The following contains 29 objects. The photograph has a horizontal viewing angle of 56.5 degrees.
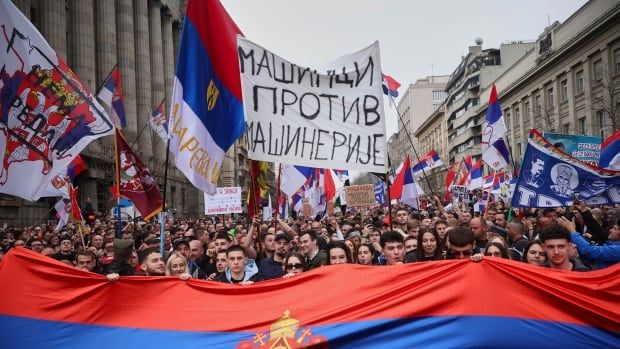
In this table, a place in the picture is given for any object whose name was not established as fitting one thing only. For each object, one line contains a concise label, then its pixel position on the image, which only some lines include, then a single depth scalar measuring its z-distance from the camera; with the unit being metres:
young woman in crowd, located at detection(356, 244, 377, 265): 6.46
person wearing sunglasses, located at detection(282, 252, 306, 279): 5.96
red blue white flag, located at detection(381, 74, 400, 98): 17.03
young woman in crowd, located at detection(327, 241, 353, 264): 5.98
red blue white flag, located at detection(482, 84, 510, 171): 13.84
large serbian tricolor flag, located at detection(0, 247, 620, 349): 4.20
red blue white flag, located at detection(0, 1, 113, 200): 6.38
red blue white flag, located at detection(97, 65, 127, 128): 15.70
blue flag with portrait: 8.85
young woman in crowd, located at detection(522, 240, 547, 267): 5.26
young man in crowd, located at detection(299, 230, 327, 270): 7.06
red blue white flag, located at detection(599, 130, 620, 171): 11.40
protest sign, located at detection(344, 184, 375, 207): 16.55
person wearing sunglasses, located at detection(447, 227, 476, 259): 5.34
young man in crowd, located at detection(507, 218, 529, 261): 7.26
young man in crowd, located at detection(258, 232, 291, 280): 7.02
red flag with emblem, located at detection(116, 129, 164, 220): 10.13
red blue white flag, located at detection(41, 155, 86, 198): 13.63
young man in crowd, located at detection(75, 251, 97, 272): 7.01
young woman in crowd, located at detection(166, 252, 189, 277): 5.95
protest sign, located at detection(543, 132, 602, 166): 12.37
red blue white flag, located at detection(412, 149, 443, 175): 25.22
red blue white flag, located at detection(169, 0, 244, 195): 6.39
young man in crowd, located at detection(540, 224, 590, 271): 5.07
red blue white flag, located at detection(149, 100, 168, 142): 23.67
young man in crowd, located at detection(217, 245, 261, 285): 6.02
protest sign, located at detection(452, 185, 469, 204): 26.80
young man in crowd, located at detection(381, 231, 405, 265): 6.34
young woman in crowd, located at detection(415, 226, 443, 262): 6.22
